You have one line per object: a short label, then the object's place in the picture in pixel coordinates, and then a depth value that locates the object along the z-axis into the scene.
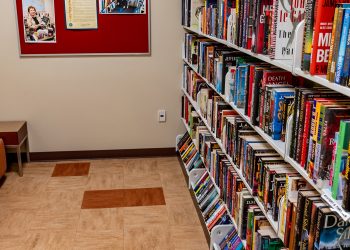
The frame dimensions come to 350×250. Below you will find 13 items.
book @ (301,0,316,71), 1.28
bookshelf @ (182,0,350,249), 1.35
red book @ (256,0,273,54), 1.74
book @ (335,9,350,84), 1.11
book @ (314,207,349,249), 1.27
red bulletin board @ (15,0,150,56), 3.88
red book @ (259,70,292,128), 1.76
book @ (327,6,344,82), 1.14
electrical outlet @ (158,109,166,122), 4.23
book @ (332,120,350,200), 1.15
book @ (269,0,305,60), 1.54
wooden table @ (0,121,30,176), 3.68
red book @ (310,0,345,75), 1.22
